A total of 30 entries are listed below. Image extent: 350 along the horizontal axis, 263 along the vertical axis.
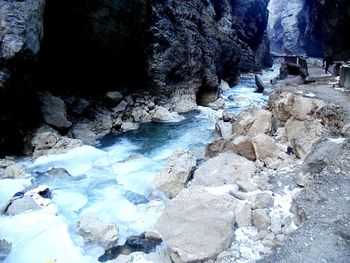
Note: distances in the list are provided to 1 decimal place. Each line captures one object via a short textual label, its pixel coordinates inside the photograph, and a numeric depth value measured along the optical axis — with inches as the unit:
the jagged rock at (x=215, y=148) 424.7
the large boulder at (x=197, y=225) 224.2
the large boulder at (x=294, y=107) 416.8
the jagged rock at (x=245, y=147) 385.1
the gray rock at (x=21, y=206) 329.4
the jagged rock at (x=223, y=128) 537.3
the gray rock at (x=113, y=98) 721.3
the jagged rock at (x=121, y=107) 712.6
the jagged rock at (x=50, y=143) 515.8
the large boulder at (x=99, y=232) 281.6
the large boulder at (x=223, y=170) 330.6
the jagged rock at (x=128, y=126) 676.7
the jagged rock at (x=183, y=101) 831.1
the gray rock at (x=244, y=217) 250.7
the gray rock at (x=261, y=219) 242.7
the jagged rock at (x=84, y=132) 593.9
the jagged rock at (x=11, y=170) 424.5
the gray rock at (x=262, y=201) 265.7
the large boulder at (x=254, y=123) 439.2
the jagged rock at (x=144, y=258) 239.1
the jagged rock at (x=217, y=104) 895.3
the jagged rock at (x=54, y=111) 573.0
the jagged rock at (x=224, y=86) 1201.6
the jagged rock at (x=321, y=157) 291.6
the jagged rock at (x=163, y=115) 748.0
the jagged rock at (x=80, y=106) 648.4
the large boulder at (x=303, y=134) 358.6
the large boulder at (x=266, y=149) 362.6
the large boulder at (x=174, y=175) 359.6
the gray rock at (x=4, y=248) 273.8
